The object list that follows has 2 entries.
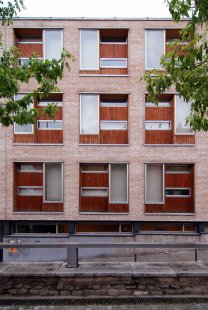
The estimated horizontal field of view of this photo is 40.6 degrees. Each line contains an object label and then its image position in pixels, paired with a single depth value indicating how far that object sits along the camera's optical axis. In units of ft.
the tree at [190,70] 17.10
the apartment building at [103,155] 48.39
